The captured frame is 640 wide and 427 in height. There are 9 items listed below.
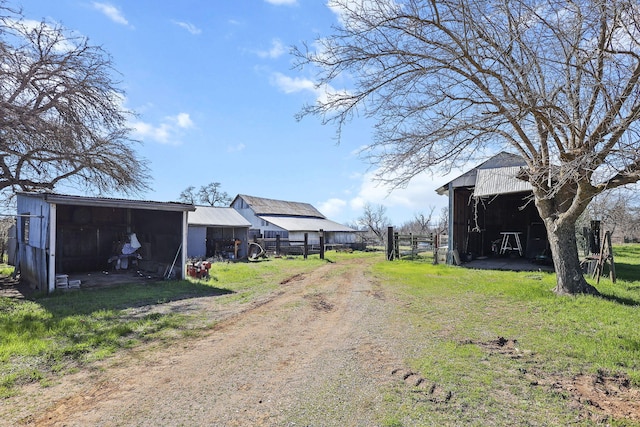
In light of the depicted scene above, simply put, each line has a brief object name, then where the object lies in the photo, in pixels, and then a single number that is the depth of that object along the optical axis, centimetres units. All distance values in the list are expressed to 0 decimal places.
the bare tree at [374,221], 4576
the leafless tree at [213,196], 4978
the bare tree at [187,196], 4769
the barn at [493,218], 1415
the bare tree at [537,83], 548
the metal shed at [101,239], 965
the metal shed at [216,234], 2114
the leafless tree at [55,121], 879
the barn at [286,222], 2955
